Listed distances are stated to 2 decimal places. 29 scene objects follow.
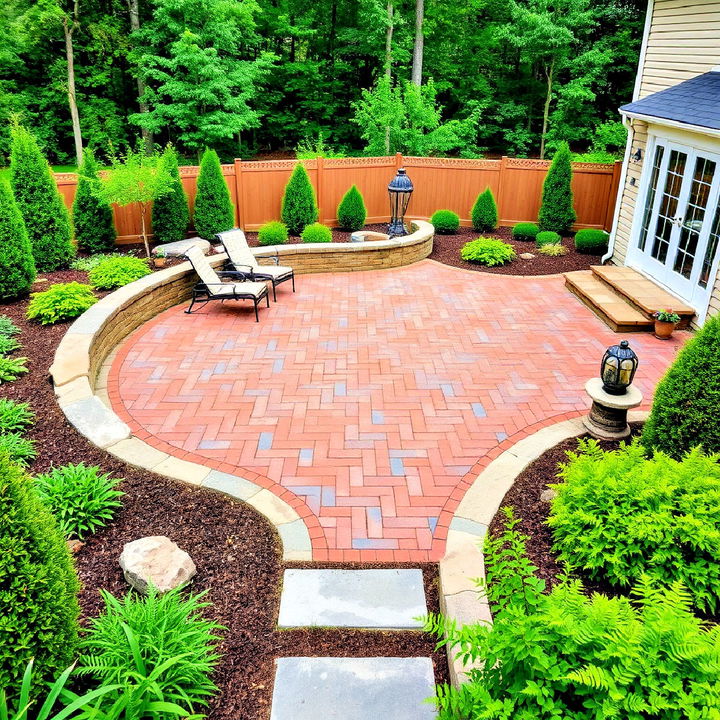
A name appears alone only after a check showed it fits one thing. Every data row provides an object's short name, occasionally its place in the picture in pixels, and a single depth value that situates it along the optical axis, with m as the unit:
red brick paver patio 4.61
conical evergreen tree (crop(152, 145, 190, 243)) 10.40
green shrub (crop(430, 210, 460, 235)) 12.50
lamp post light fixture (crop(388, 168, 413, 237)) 11.11
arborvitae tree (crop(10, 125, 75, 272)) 8.45
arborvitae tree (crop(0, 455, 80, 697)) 2.34
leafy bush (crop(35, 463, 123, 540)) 3.88
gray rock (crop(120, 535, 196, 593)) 3.38
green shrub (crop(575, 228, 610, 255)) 11.26
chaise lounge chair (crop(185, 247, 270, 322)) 8.10
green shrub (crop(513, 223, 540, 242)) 12.26
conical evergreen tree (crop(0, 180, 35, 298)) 7.51
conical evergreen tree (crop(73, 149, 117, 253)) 9.55
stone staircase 7.96
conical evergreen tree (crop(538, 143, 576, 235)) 12.05
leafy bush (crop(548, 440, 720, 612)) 3.21
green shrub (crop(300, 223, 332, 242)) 10.93
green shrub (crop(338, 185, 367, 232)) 12.39
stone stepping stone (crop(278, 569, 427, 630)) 3.35
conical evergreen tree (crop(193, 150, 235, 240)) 10.70
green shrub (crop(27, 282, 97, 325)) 7.11
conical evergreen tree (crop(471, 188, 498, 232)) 12.52
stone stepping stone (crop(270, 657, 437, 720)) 2.81
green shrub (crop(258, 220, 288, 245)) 10.88
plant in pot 7.69
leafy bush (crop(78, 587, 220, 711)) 2.66
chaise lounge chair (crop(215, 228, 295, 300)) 8.90
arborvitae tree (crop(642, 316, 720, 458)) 3.92
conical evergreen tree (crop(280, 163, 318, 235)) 11.84
